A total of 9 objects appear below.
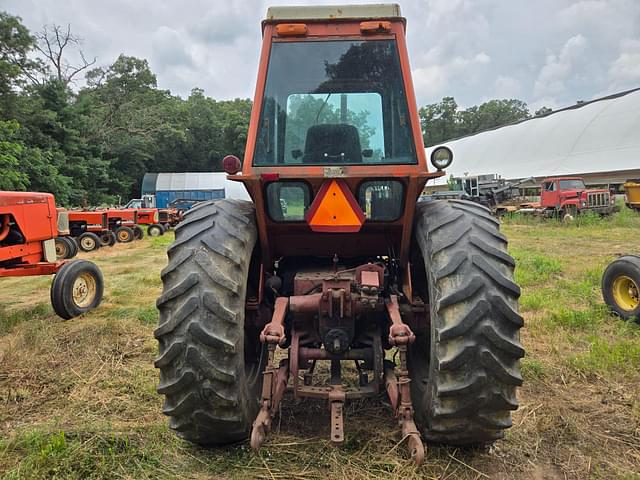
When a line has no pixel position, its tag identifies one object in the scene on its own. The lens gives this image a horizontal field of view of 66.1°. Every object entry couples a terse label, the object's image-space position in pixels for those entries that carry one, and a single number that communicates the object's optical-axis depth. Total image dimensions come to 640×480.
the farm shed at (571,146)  26.20
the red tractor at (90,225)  14.96
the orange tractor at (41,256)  5.82
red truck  18.95
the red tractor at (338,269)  2.28
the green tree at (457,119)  69.69
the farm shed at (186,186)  37.19
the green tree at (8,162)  17.02
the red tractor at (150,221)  17.88
